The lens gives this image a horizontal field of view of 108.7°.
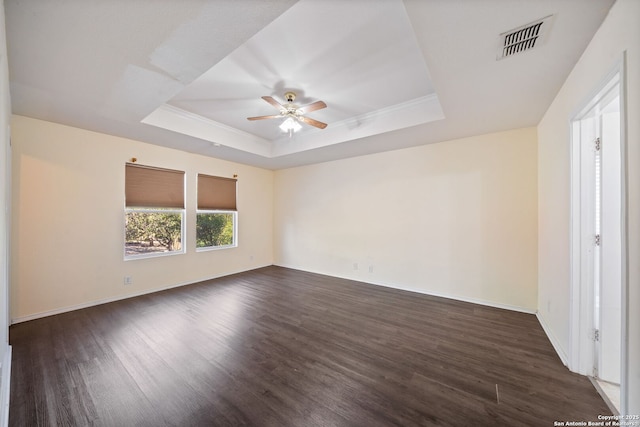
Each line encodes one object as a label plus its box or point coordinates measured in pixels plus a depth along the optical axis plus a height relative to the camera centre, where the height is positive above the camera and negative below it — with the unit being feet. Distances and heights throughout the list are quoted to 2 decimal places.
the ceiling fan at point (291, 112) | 8.54 +4.03
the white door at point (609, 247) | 5.68 -0.83
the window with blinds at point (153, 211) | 12.29 +0.06
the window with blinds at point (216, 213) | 15.28 -0.05
